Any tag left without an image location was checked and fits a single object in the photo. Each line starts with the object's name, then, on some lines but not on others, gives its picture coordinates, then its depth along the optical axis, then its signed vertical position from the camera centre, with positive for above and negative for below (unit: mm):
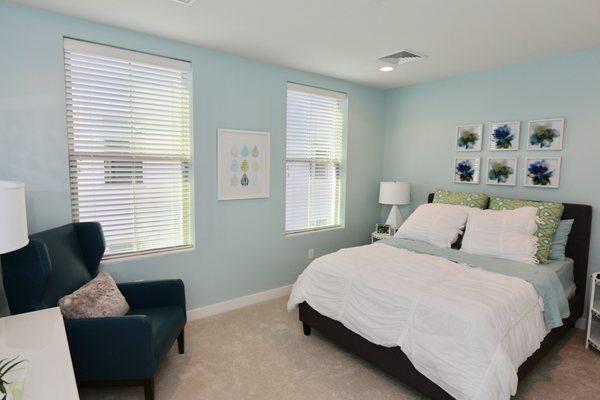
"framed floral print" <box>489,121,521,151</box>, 3346 +430
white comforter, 1759 -857
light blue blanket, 2326 -709
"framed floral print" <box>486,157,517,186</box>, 3383 +65
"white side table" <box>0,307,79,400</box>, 1132 -753
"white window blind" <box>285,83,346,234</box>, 3791 +194
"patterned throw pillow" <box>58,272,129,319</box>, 1992 -826
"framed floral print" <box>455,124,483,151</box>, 3629 +441
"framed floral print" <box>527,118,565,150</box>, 3061 +418
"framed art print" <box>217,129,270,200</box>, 3195 +84
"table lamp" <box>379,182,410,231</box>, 4094 -266
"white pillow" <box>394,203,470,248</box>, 3186 -478
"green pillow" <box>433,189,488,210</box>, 3393 -234
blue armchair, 1824 -894
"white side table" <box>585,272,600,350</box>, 2615 -1144
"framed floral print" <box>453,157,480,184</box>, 3674 +74
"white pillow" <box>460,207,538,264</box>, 2740 -496
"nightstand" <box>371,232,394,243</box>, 4105 -750
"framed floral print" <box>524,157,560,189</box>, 3104 +57
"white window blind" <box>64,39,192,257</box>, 2545 +210
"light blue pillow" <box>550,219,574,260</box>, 2918 -528
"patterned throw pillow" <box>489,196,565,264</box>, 2801 -386
